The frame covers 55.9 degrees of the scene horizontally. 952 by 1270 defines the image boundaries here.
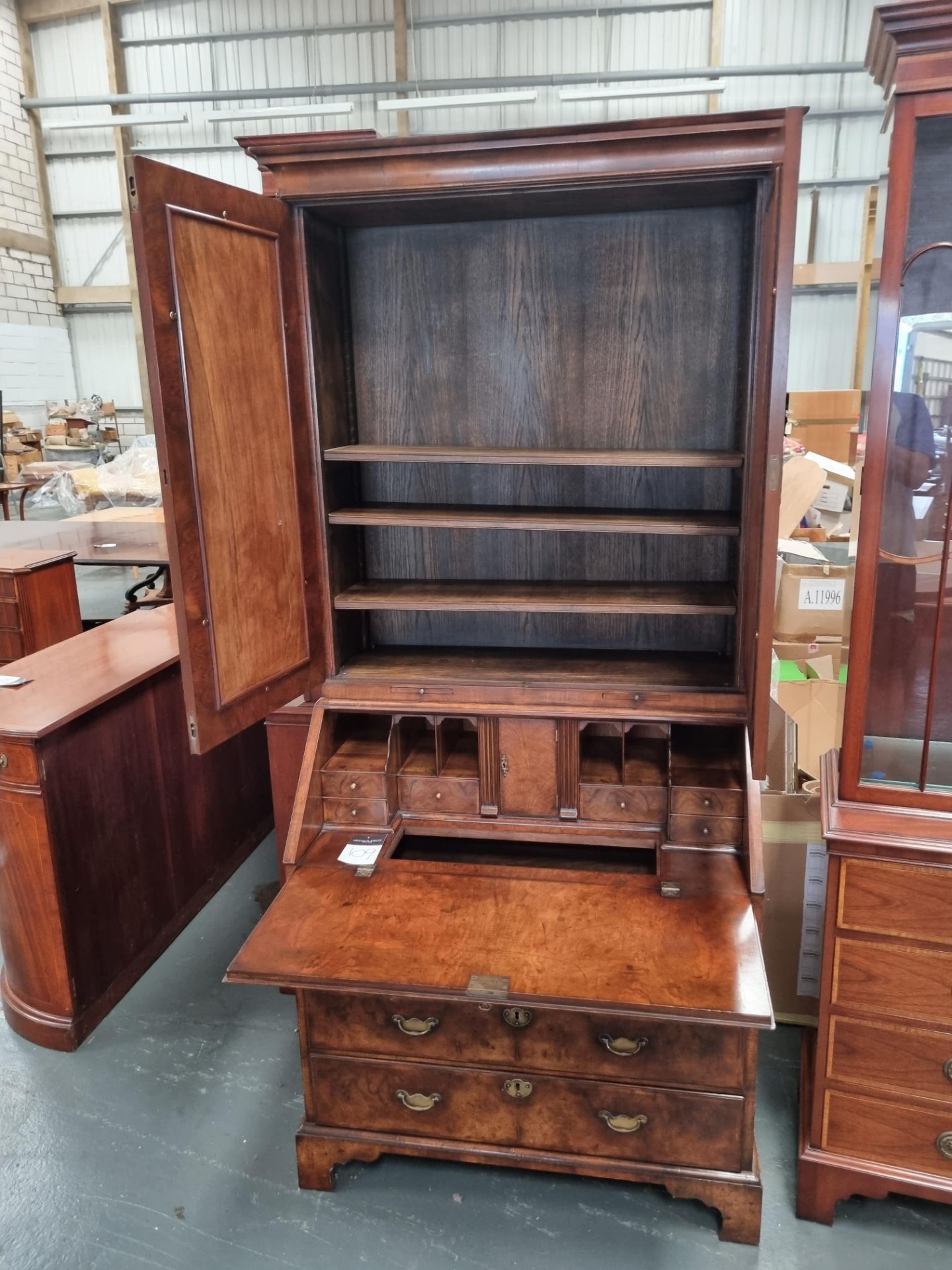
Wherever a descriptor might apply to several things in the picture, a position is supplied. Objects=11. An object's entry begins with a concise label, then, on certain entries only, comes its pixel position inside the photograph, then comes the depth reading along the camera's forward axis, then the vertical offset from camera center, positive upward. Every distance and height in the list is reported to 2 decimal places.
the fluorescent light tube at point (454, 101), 6.79 +2.33
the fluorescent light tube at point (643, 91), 6.63 +2.33
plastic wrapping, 6.83 -0.47
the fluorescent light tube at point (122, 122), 7.72 +2.65
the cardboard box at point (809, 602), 2.38 -0.51
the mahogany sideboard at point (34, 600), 3.67 -0.72
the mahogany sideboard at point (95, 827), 2.09 -1.02
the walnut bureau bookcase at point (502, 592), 1.52 -0.38
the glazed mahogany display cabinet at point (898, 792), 1.46 -0.67
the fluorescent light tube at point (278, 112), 6.77 +2.40
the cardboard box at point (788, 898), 2.06 -1.11
